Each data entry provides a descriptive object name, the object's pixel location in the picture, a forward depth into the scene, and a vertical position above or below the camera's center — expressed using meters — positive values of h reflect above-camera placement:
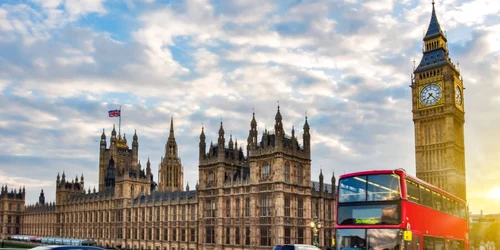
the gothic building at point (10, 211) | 169.12 -5.82
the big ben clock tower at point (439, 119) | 97.19 +14.59
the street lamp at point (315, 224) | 43.37 -2.80
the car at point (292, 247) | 32.28 -3.53
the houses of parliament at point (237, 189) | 66.44 +0.73
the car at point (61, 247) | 17.53 -1.91
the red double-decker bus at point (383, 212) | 24.81 -1.03
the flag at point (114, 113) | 134.82 +21.64
